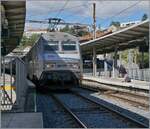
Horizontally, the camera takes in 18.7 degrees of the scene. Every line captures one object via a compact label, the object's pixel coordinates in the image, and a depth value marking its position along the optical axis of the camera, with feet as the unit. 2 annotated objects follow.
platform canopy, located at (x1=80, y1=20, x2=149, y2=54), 80.73
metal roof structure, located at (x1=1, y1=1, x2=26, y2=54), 45.39
